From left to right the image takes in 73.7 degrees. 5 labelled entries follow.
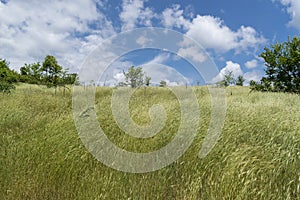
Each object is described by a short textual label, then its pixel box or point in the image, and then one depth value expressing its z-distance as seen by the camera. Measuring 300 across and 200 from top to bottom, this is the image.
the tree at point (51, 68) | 38.34
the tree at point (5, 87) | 9.40
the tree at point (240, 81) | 55.57
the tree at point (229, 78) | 50.30
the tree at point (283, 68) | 15.92
